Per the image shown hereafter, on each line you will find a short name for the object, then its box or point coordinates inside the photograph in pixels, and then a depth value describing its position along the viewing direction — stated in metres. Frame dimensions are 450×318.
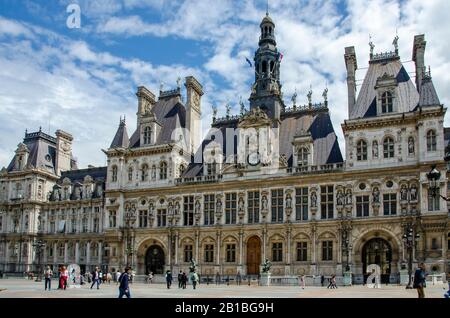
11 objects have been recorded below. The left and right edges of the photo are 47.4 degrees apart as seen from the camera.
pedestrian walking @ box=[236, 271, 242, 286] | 46.14
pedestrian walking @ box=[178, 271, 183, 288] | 37.78
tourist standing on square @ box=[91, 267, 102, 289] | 34.66
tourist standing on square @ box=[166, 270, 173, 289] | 36.37
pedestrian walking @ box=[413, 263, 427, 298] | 16.84
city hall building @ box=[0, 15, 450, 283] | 45.12
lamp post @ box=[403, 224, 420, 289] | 38.25
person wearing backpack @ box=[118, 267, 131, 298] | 16.75
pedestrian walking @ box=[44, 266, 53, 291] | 31.34
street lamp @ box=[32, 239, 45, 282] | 63.26
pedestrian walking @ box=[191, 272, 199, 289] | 35.16
